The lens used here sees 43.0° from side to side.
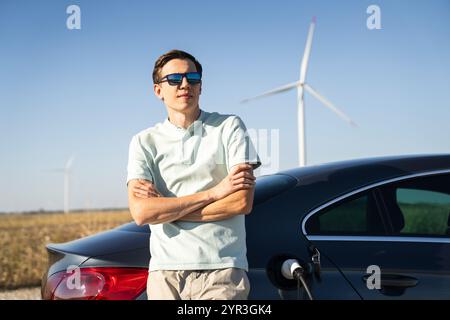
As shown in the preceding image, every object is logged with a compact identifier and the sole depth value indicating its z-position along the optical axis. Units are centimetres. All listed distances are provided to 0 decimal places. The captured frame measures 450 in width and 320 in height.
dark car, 248
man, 225
